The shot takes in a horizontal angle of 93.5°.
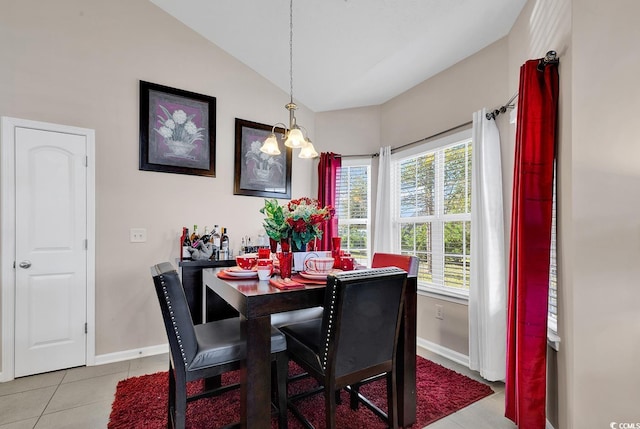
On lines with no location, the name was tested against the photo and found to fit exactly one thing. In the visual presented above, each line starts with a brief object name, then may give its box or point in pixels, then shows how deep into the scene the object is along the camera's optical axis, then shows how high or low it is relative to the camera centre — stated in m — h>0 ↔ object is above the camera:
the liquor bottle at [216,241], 2.93 -0.29
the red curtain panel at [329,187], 3.69 +0.32
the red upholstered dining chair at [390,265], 1.85 -0.39
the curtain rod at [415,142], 2.80 +0.76
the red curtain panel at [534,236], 1.66 -0.13
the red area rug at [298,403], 1.84 -1.29
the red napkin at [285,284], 1.51 -0.37
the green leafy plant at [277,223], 1.80 -0.06
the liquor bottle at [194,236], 2.92 -0.23
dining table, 1.39 -0.53
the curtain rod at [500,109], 2.24 +0.81
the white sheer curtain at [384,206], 3.46 +0.08
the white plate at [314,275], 1.73 -0.37
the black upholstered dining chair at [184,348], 1.44 -0.69
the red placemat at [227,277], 1.79 -0.39
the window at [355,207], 3.79 +0.07
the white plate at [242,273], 1.78 -0.36
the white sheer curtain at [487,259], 2.30 -0.37
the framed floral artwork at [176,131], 2.89 +0.82
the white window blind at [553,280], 1.72 -0.39
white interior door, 2.43 -0.32
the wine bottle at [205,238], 2.93 -0.25
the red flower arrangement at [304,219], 1.78 -0.04
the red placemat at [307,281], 1.66 -0.39
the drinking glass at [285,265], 1.75 -0.30
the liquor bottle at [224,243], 3.03 -0.31
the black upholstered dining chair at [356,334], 1.41 -0.60
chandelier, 2.18 +0.53
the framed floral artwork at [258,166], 3.40 +0.55
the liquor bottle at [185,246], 2.86 -0.32
